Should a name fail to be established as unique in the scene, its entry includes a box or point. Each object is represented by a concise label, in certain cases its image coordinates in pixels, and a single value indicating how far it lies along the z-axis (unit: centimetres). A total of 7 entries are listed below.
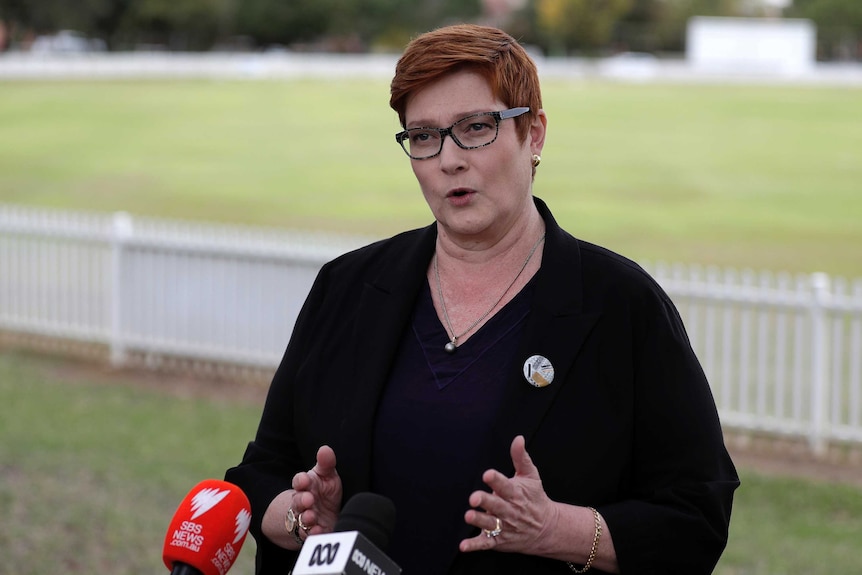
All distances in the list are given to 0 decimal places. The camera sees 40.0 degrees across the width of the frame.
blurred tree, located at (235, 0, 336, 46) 9581
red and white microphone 220
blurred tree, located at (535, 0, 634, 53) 10231
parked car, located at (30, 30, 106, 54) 8338
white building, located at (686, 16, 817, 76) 8612
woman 232
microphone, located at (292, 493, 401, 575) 171
